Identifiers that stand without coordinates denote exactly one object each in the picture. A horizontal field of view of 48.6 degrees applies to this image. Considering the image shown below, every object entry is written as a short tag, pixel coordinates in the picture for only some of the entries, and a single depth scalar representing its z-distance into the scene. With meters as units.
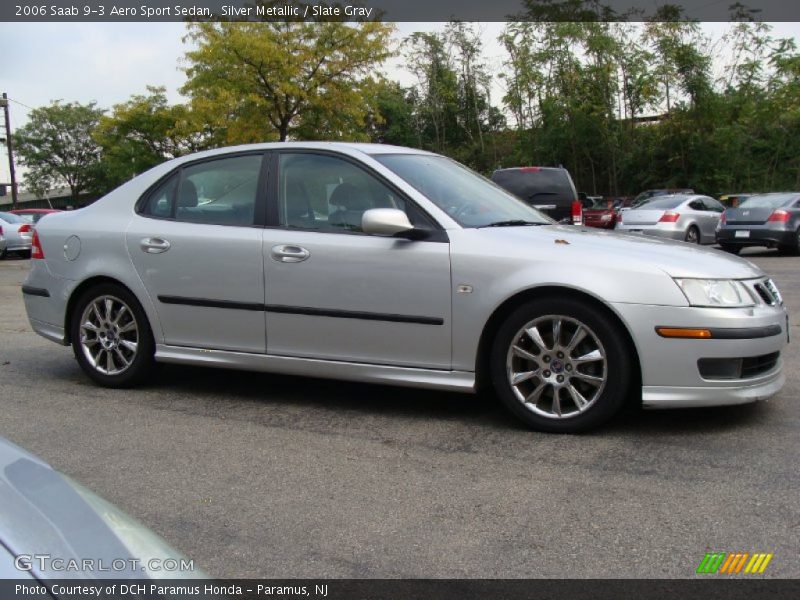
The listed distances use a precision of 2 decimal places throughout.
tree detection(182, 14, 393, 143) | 28.36
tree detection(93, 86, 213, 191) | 47.34
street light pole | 41.22
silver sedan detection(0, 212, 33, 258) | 22.23
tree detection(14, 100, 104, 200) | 57.12
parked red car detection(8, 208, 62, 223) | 24.08
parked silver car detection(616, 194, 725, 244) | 18.73
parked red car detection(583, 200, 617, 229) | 24.48
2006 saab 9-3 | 4.35
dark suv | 13.52
